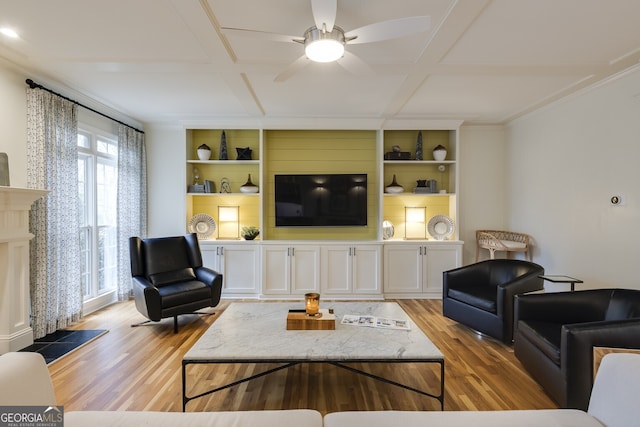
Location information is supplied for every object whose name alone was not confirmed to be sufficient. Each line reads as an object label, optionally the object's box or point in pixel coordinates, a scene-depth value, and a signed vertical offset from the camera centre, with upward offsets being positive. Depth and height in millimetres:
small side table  3112 -682
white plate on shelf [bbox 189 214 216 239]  4879 -216
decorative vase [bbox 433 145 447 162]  4785 +868
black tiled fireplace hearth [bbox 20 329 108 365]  2885 -1270
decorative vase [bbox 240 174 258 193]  4805 +348
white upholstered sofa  1172 -819
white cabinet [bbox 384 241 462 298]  4668 -784
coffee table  1975 -887
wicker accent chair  4281 -429
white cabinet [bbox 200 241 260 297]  4660 -783
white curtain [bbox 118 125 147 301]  4434 +243
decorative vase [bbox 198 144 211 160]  4816 +894
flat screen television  4820 +199
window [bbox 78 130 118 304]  3992 +6
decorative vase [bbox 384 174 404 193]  4805 +334
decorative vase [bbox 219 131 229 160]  4867 +961
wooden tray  2385 -837
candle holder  2529 -734
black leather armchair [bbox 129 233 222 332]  3340 -785
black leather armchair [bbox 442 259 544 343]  2984 -849
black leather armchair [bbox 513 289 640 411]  1875 -820
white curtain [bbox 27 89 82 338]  3135 -24
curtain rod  3115 +1248
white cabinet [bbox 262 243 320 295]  4617 -833
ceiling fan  1790 +1085
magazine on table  2449 -874
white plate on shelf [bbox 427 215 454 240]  4844 -241
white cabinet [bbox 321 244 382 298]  4621 -876
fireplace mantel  2740 -485
